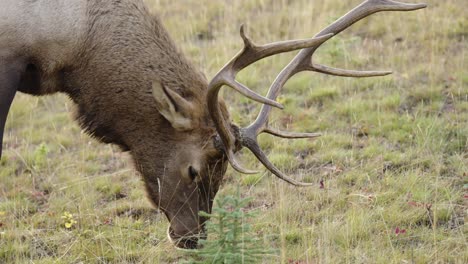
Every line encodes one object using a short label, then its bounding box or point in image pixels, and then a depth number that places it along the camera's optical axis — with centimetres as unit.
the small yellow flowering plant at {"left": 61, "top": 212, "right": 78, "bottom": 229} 1411
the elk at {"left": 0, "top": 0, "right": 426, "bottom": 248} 1275
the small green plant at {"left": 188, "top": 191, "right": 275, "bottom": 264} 1041
